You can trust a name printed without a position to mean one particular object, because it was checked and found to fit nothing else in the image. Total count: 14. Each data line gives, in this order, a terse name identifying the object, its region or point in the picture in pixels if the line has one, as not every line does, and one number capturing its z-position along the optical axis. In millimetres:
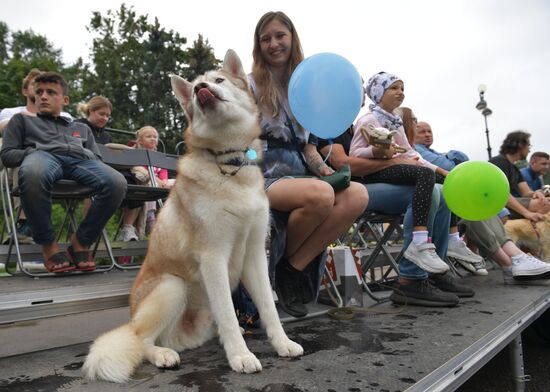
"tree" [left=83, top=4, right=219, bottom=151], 23250
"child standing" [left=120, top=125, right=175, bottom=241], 4500
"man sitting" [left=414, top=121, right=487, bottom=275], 4000
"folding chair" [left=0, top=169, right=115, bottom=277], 2828
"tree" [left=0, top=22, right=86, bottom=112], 21562
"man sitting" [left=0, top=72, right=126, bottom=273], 2689
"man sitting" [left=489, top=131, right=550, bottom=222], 4465
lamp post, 15000
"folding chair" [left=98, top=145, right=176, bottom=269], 3711
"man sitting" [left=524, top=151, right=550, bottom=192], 5816
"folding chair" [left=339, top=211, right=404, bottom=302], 3042
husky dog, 1573
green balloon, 2703
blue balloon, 2307
